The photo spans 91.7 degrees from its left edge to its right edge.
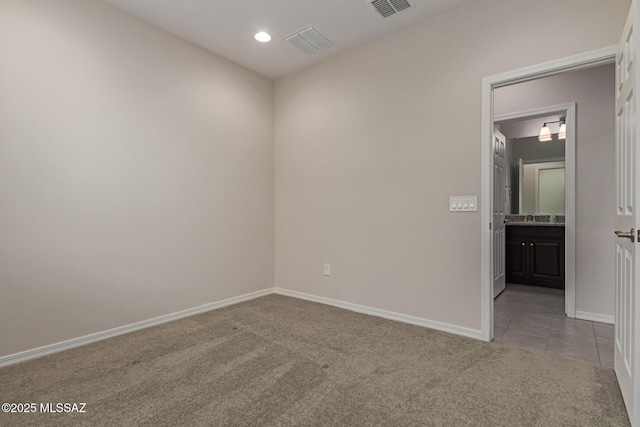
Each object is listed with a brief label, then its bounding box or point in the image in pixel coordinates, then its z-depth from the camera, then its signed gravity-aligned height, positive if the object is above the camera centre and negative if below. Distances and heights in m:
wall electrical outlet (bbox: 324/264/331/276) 3.60 -0.67
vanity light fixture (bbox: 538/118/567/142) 4.56 +1.17
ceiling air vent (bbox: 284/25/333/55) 3.04 +1.76
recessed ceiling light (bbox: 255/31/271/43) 3.04 +1.75
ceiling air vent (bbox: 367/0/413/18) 2.59 +1.75
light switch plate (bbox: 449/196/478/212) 2.58 +0.07
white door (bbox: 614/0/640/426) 1.49 -0.07
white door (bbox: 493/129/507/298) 3.99 +0.02
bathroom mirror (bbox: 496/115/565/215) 4.84 +0.66
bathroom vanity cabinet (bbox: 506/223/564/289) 4.30 -0.62
